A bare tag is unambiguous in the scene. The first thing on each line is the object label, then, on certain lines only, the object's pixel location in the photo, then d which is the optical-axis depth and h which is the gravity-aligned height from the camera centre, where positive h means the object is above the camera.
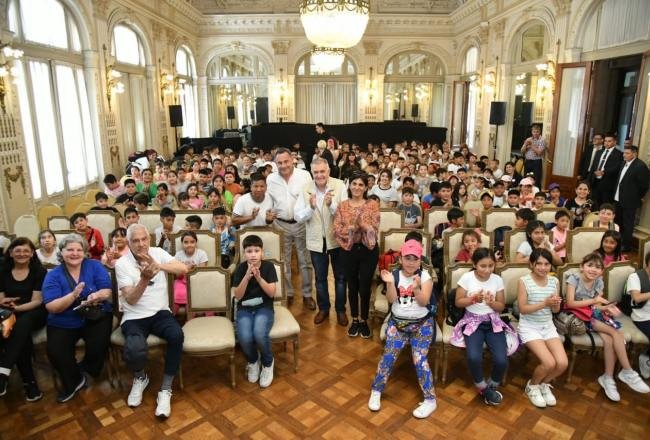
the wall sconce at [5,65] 6.40 +0.81
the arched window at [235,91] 17.28 +1.38
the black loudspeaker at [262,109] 17.34 +0.49
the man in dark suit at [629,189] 6.61 -0.98
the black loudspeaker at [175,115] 12.95 +0.21
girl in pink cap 3.40 -1.49
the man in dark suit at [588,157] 7.62 -0.63
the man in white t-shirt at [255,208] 4.74 -0.88
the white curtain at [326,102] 17.58 +0.75
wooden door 8.46 -0.06
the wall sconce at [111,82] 9.81 +0.86
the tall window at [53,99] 7.68 +0.43
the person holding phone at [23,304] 3.43 -1.36
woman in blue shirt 3.41 -1.40
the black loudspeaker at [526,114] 14.52 +0.22
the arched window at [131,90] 10.92 +0.83
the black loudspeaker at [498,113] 10.94 +0.19
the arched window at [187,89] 15.45 +1.14
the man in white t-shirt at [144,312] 3.39 -1.43
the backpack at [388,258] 4.47 -1.30
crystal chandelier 7.36 +1.62
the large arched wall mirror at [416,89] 17.20 +1.35
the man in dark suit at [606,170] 7.04 -0.75
